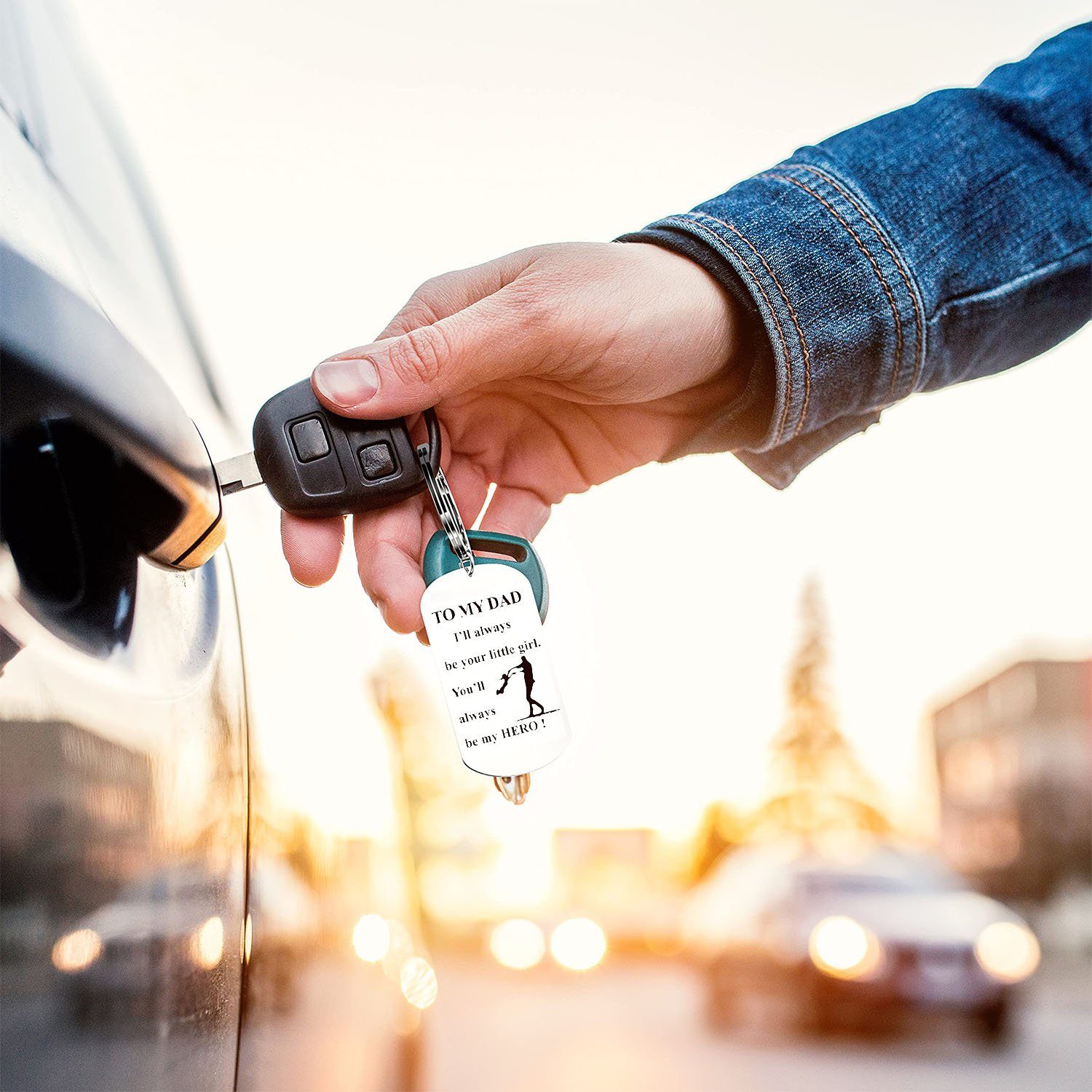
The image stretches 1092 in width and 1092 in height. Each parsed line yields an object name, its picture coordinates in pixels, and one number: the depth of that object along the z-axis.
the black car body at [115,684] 0.56
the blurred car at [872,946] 6.84
